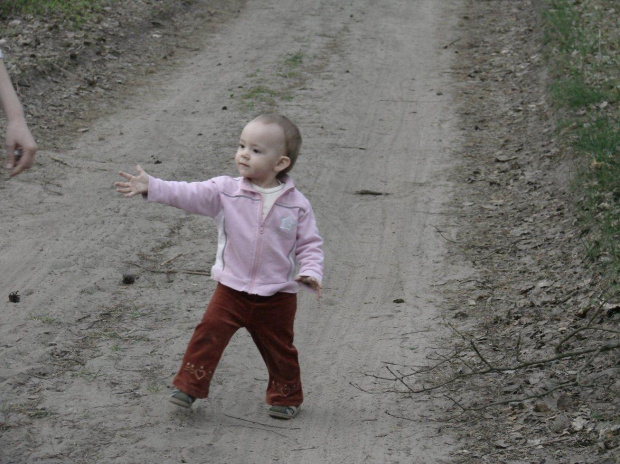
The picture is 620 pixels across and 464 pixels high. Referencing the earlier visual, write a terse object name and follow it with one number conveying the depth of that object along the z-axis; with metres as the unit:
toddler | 8.29
